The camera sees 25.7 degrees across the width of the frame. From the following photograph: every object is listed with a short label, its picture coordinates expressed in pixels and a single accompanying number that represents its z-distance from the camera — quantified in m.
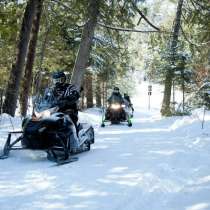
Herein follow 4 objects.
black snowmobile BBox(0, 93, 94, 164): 8.48
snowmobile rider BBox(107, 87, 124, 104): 20.84
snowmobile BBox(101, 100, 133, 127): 20.11
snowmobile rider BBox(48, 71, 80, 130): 9.30
